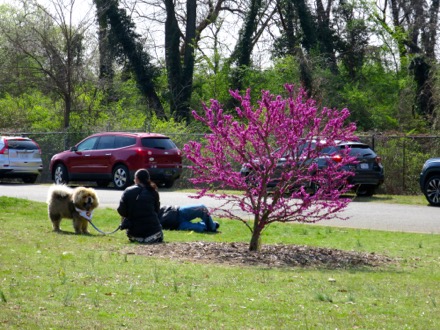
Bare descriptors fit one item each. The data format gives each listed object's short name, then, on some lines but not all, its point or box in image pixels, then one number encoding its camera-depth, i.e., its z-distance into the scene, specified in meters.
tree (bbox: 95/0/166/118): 44.62
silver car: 31.20
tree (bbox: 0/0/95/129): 40.09
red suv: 27.92
